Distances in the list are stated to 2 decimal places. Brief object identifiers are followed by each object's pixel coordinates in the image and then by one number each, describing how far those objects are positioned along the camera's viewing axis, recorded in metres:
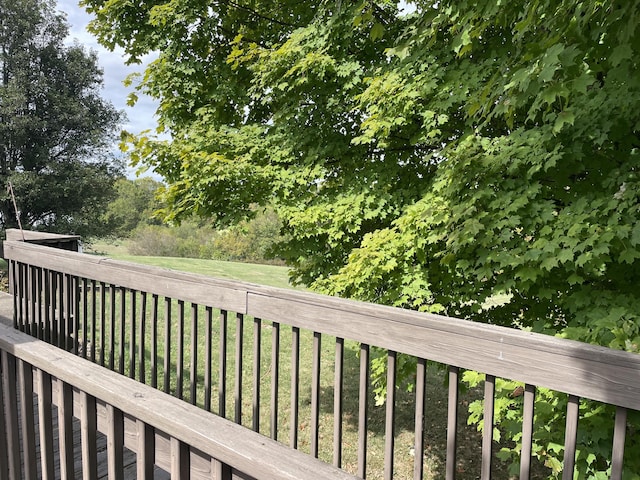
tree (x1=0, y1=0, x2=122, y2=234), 15.27
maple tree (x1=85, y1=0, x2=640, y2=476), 2.55
